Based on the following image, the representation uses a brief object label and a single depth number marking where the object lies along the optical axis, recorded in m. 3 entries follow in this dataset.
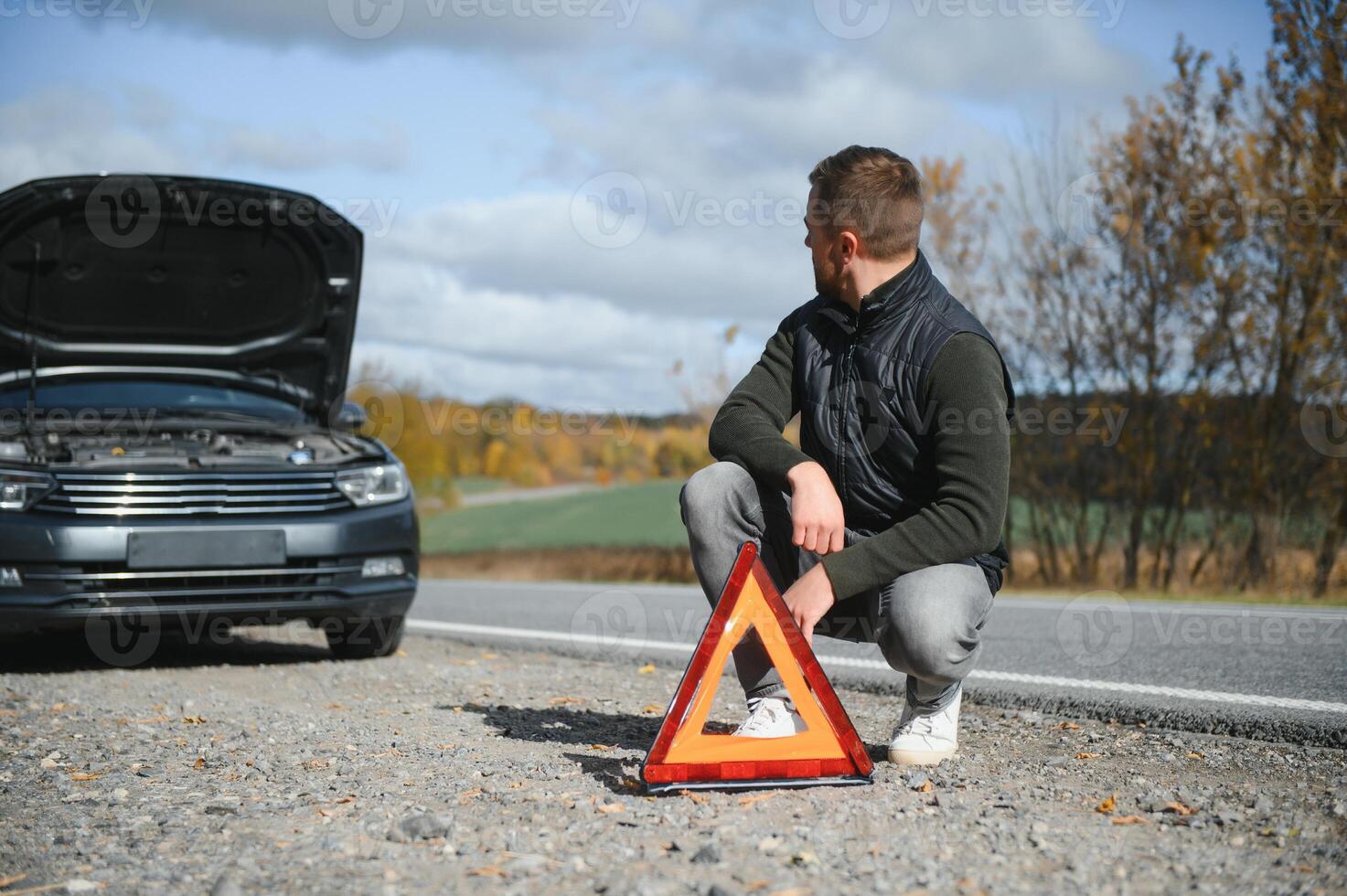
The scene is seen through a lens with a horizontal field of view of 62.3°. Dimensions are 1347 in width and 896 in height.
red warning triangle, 2.75
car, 4.98
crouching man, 2.89
